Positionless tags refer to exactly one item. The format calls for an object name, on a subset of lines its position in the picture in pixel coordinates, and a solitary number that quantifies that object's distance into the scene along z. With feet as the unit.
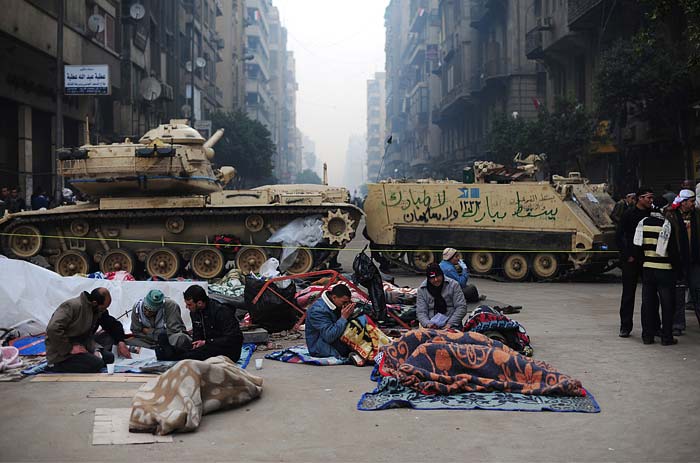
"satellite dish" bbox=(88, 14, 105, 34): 103.48
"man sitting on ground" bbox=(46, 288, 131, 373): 26.91
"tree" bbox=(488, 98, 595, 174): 100.01
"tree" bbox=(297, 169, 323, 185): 535.60
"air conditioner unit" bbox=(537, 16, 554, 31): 116.98
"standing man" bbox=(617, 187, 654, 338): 33.58
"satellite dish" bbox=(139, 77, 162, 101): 124.36
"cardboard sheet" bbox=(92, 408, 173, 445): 19.31
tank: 57.41
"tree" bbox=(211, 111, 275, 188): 196.46
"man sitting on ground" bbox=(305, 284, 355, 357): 28.66
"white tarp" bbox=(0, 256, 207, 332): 34.65
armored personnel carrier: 55.67
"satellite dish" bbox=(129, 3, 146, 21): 121.90
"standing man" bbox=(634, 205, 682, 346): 31.86
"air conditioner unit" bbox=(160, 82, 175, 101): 137.49
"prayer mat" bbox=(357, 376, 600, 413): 22.16
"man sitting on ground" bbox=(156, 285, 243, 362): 27.09
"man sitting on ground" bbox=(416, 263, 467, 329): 30.25
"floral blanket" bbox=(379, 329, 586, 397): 23.56
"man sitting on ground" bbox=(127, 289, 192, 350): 29.91
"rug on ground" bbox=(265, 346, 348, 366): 28.73
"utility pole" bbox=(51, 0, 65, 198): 79.10
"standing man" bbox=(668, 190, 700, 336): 32.78
